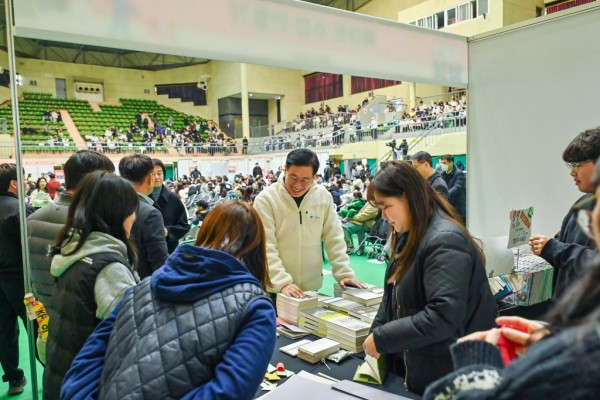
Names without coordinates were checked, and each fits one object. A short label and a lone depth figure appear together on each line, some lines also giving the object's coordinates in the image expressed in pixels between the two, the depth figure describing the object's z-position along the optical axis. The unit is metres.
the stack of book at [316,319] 1.71
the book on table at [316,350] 1.53
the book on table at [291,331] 1.74
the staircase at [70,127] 20.45
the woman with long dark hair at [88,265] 1.31
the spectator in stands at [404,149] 11.44
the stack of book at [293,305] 1.84
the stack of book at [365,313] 1.70
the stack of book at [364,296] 1.83
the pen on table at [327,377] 1.40
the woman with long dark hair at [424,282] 1.21
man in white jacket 2.31
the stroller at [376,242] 6.34
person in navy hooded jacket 0.87
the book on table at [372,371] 1.37
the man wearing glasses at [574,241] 1.71
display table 1.36
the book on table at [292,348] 1.59
